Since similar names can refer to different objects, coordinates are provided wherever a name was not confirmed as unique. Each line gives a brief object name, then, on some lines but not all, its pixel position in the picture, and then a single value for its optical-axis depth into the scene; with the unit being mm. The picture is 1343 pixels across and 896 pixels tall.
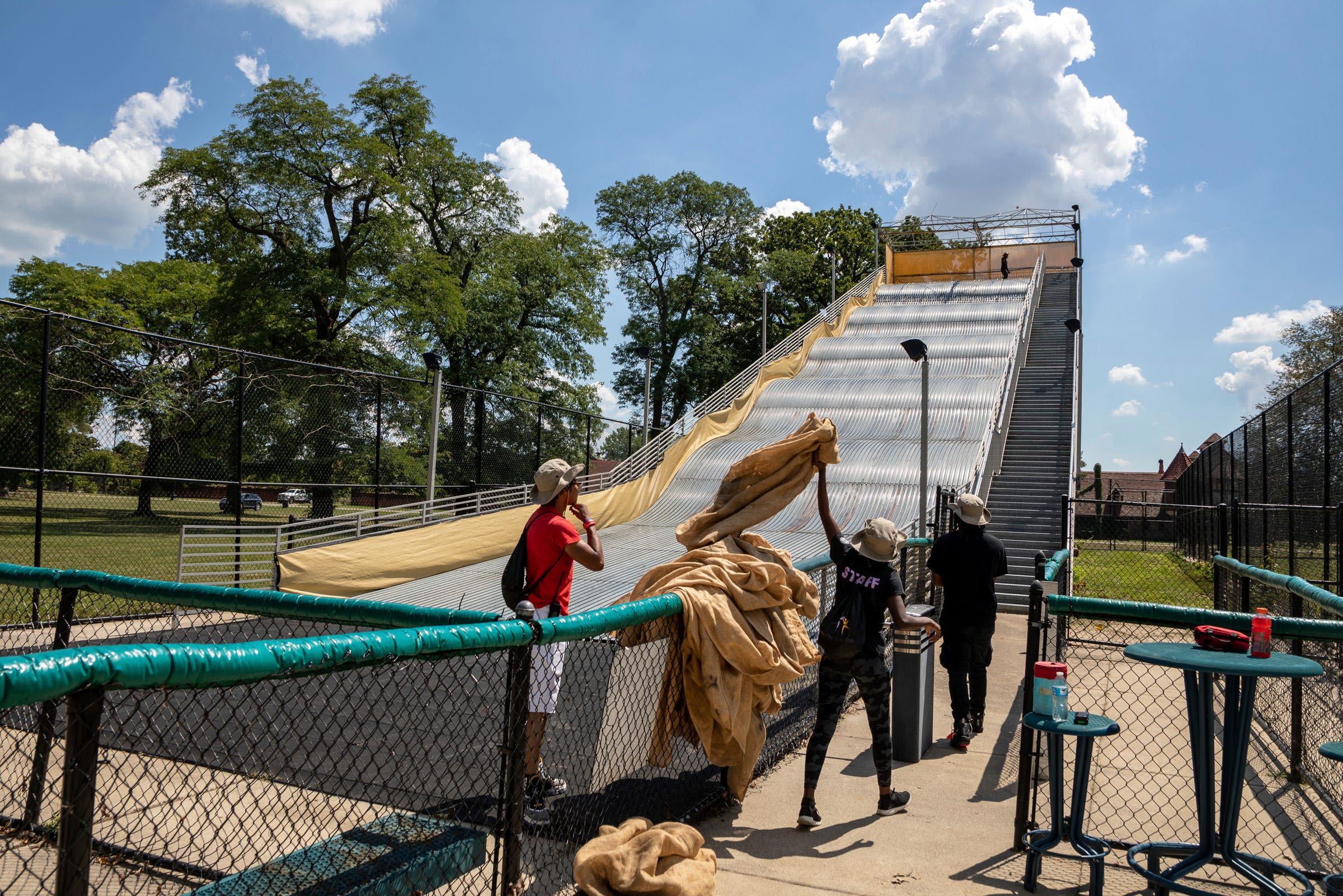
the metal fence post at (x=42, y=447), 10203
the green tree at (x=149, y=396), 12820
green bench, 3014
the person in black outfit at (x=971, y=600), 7184
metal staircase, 16562
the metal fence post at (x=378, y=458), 15578
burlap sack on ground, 3490
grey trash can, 6371
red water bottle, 3877
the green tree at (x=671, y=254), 49188
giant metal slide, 14250
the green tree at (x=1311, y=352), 43750
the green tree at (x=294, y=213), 28922
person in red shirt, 4891
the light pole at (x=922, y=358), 13941
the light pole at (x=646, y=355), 20436
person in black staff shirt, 5227
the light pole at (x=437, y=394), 13242
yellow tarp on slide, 11969
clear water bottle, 4246
